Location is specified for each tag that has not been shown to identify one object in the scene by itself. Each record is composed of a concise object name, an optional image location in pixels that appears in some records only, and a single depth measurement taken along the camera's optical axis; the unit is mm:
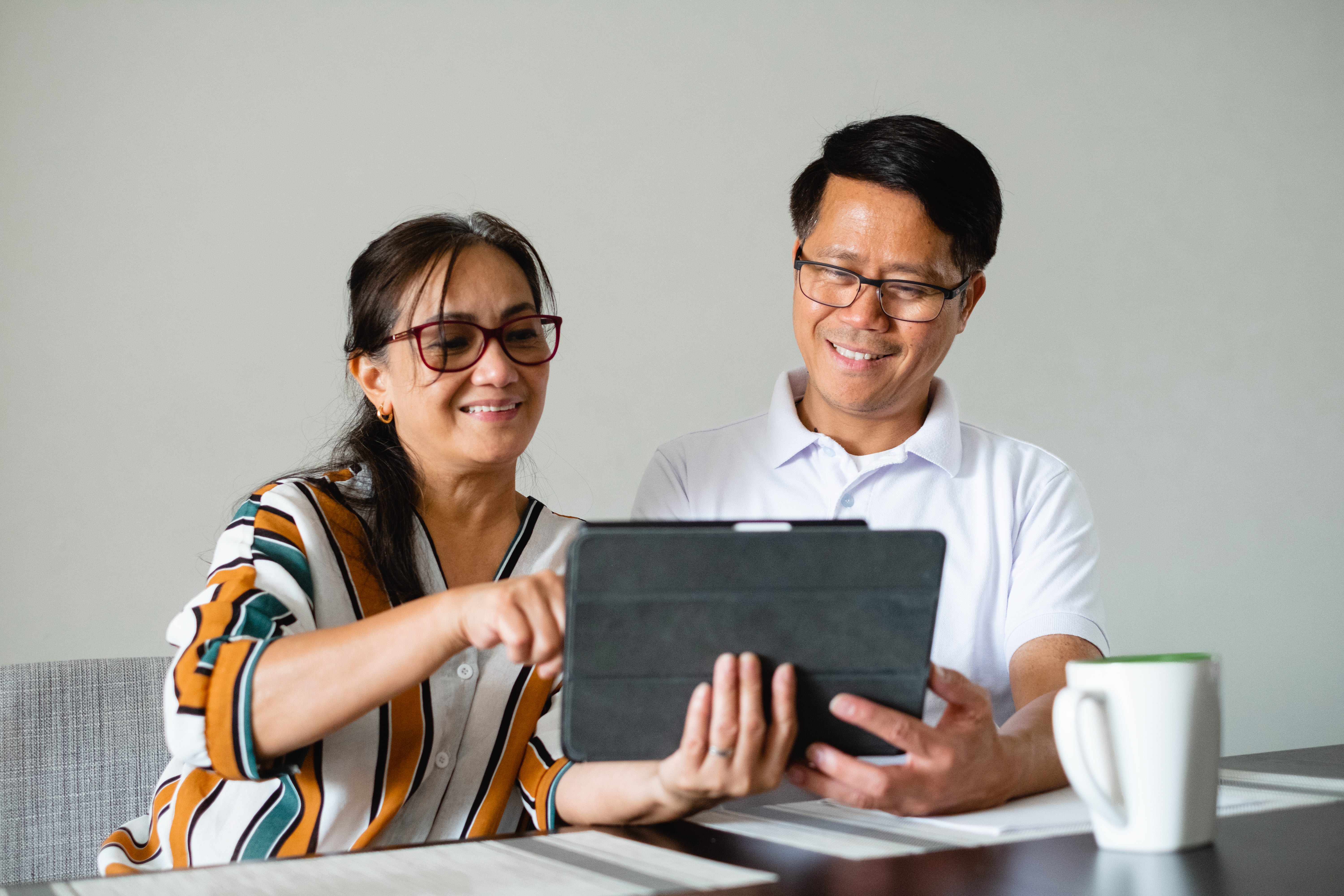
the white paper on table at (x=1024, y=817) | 940
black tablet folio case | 829
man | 1673
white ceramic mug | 821
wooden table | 739
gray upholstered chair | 1341
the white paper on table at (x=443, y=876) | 763
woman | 989
